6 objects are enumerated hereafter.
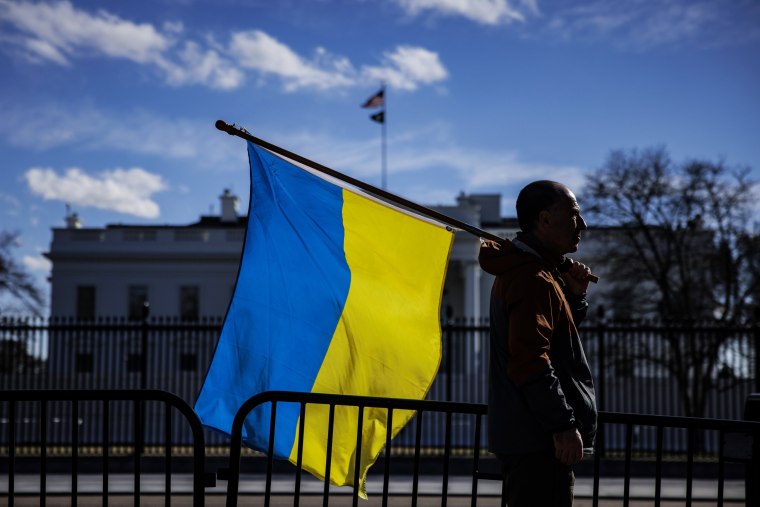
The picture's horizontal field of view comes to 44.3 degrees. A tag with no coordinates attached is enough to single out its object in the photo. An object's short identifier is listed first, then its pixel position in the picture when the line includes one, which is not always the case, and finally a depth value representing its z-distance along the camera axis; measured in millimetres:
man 3486
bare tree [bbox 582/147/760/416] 30906
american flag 44312
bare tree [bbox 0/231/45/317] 47000
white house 51500
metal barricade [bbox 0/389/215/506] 4570
